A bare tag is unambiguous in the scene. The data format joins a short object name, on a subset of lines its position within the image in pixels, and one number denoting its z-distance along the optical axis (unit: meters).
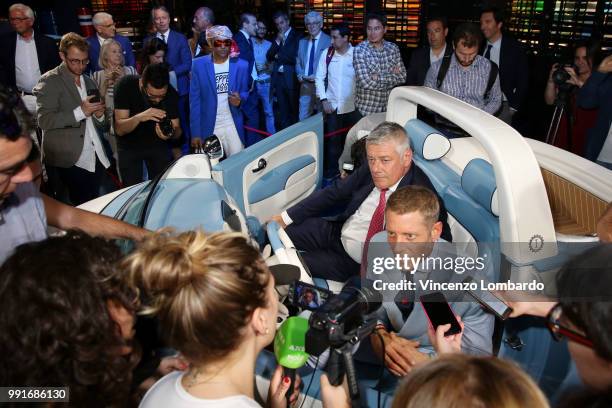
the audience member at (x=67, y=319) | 1.08
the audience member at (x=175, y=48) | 5.46
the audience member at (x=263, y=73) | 6.44
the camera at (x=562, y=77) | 4.27
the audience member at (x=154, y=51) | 4.75
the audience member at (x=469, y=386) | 0.92
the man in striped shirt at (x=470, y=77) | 4.05
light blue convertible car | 2.00
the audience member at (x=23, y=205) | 1.46
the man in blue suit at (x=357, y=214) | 2.69
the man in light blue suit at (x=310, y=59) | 5.83
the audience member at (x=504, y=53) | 4.82
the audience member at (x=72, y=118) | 3.47
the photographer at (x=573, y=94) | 4.22
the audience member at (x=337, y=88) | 5.19
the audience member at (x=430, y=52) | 4.75
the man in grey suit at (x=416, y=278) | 1.90
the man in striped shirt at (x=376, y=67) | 4.94
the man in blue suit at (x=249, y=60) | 5.51
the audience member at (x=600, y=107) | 3.53
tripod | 4.37
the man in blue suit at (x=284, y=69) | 6.38
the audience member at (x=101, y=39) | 5.05
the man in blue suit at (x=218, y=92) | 4.54
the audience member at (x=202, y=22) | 6.12
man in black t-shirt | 3.58
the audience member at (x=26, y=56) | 4.59
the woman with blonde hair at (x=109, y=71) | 4.04
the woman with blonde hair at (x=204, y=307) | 1.15
